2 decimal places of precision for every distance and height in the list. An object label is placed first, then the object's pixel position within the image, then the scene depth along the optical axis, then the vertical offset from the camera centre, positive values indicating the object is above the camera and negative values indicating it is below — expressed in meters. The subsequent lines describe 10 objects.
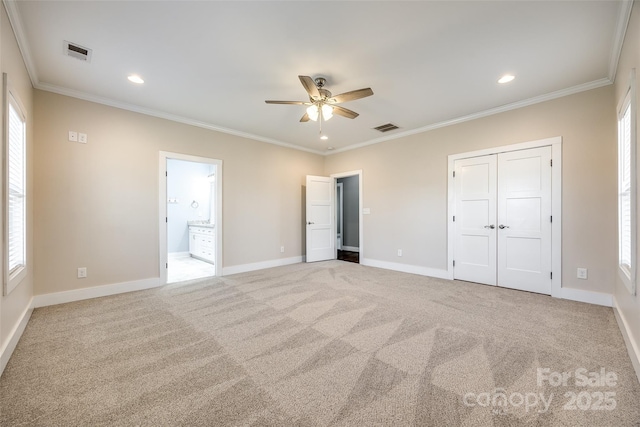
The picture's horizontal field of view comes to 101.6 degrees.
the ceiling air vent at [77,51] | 2.45 +1.58
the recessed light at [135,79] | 2.98 +1.57
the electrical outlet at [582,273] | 3.22 -0.77
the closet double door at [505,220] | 3.54 -0.12
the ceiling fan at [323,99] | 2.72 +1.28
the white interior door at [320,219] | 5.93 -0.15
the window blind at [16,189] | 2.25 +0.23
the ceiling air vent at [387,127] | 4.63 +1.55
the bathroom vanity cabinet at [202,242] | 6.04 -0.72
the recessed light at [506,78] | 2.98 +1.55
